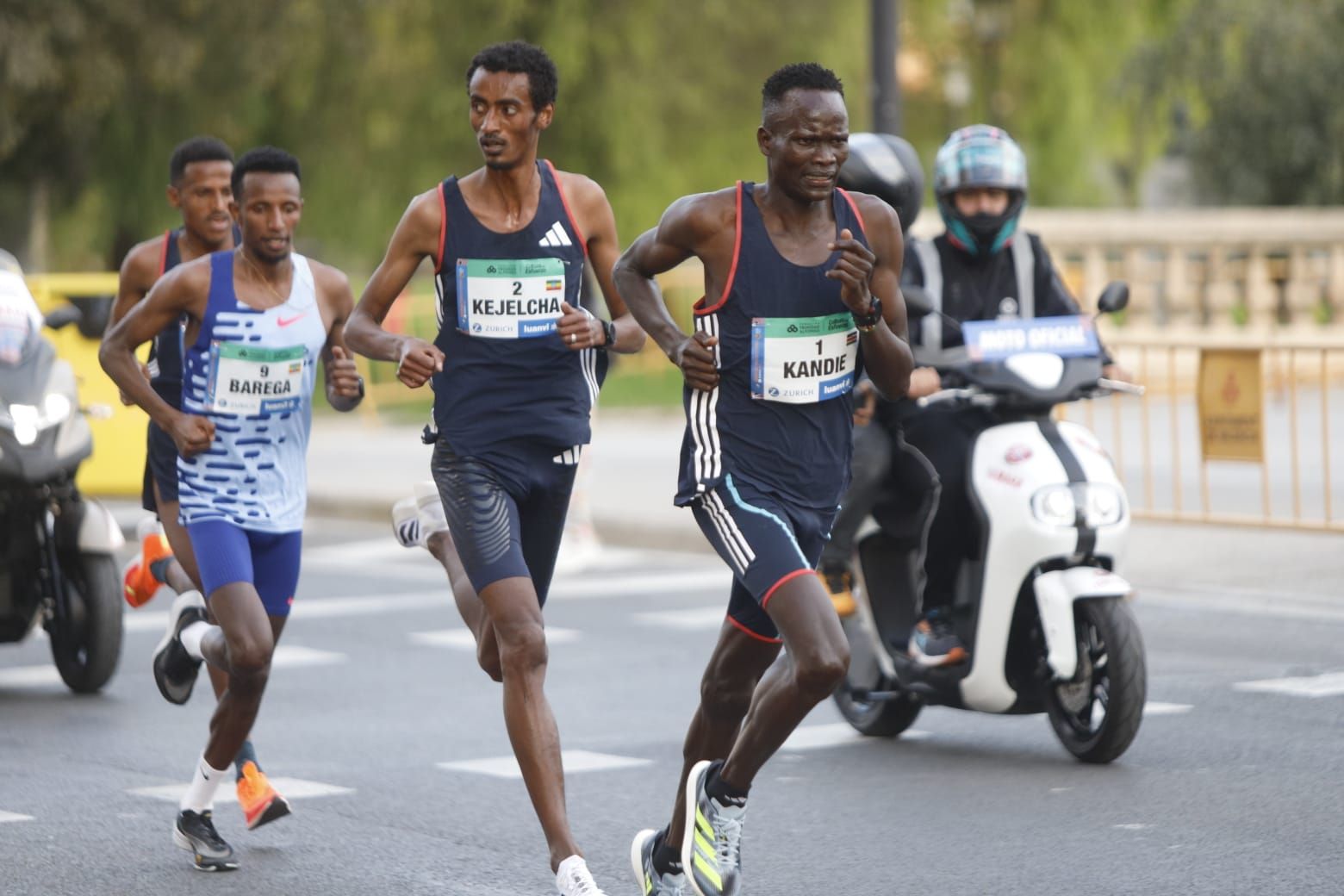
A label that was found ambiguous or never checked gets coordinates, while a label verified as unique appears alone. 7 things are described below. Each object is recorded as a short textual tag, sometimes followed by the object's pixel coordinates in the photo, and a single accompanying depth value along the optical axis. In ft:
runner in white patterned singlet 43.06
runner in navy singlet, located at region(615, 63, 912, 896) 35.53
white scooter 48.19
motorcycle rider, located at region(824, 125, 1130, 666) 51.52
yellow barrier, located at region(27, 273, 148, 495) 96.07
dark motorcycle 60.85
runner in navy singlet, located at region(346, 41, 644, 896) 38.96
